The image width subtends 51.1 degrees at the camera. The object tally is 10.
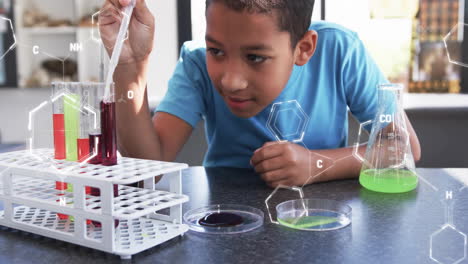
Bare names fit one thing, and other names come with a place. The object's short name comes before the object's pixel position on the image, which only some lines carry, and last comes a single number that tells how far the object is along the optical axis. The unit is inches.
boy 28.5
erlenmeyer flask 30.6
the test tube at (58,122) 21.5
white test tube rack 19.3
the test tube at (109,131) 21.2
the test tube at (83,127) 21.9
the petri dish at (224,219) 23.0
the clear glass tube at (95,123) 21.7
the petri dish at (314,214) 23.7
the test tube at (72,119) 21.7
